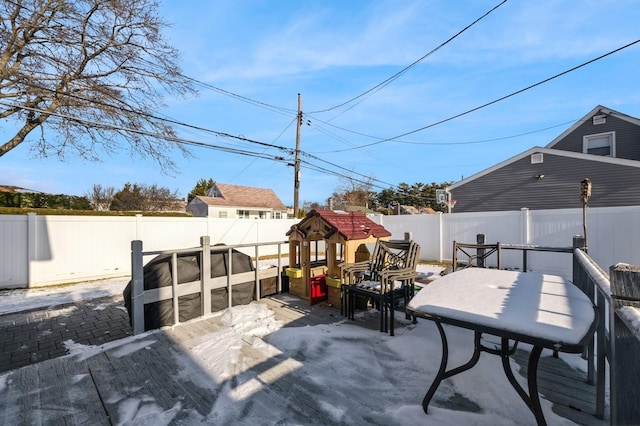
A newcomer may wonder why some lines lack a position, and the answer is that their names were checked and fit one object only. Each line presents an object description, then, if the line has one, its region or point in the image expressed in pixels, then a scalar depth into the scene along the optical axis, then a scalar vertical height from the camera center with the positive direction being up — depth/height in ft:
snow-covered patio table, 4.88 -2.05
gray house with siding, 33.59 +5.21
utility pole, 44.34 +7.06
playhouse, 15.92 -2.04
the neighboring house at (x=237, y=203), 91.30 +3.31
